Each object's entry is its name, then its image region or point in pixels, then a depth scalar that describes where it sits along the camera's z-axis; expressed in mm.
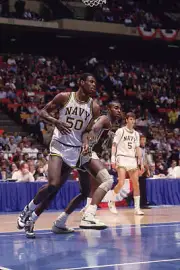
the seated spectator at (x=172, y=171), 17734
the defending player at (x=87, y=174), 8375
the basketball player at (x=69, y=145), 8086
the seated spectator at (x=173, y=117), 27750
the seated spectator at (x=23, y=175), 14914
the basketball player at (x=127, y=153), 13000
